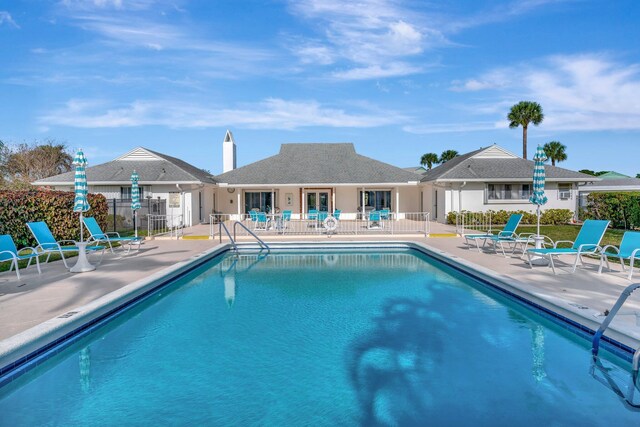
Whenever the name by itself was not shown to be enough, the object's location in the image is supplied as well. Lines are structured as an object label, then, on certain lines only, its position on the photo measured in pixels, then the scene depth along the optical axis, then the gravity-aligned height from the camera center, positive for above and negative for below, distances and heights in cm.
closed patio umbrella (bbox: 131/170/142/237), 1666 +65
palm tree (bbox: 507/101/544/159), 3678 +825
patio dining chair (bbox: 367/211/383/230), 2034 -55
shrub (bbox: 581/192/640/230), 1964 -19
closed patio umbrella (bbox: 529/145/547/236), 1109 +77
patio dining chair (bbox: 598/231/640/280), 825 -86
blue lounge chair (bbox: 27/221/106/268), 1005 -73
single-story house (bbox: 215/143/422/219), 2608 +146
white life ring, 1844 -73
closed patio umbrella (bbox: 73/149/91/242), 1008 +68
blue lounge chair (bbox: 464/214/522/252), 1246 -95
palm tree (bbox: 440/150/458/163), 5647 +718
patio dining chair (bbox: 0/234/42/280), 835 -81
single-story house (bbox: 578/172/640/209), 4109 +249
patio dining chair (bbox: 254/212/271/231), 2119 -68
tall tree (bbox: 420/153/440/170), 5983 +697
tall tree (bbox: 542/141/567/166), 4950 +655
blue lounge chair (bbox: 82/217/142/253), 1221 -64
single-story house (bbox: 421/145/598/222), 2442 +111
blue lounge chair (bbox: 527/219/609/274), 919 -90
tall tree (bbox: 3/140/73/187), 3672 +456
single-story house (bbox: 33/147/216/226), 2394 +151
